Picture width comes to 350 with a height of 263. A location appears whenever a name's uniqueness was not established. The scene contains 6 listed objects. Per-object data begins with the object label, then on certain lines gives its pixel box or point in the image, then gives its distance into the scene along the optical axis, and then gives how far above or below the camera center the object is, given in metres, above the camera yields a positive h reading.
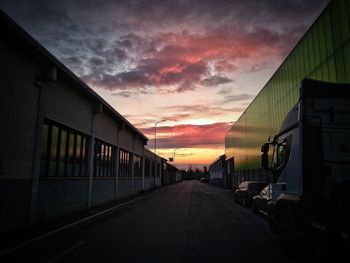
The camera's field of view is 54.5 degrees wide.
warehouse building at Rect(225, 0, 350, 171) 13.27 +5.87
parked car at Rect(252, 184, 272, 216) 13.05 -0.77
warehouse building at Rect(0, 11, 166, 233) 10.83 +1.81
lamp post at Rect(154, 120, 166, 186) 57.40 +2.67
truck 5.94 +0.23
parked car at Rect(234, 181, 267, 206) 19.64 -0.56
